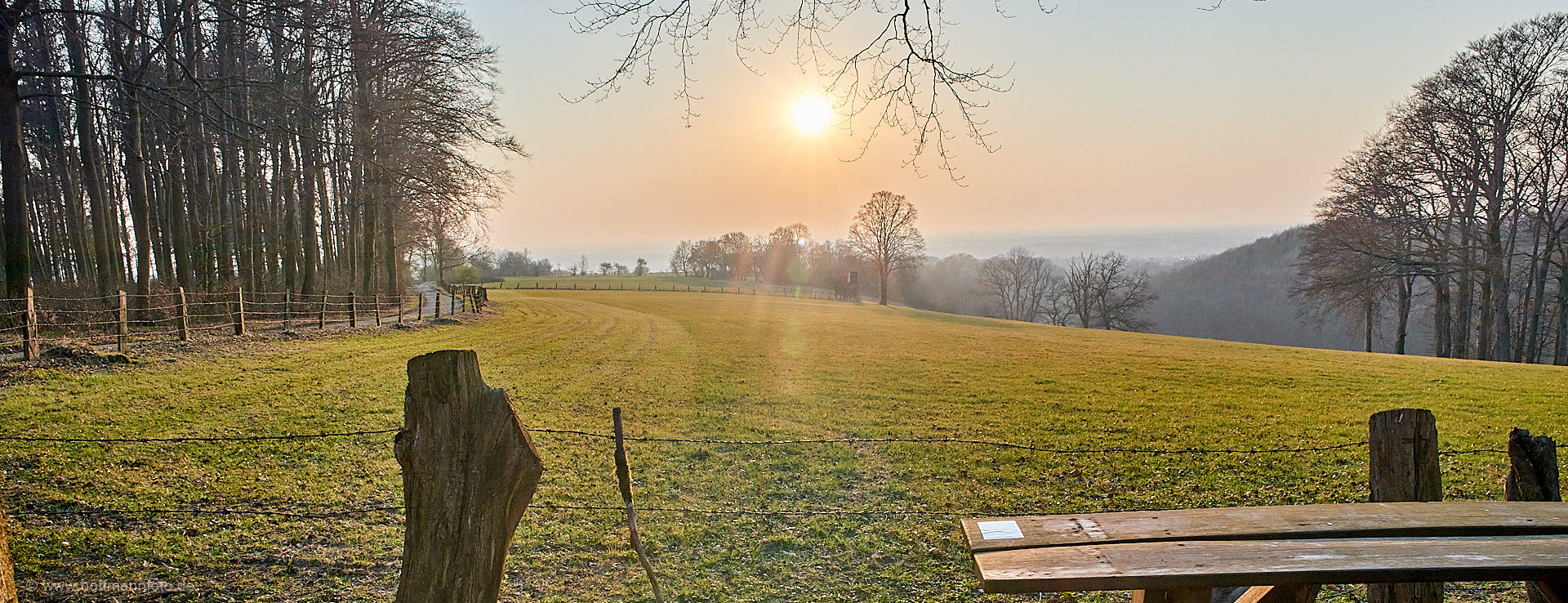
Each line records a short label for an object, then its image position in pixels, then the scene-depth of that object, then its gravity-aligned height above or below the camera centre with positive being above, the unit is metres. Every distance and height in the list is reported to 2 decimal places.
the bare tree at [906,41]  3.83 +1.35
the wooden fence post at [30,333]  10.80 -0.74
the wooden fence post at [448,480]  2.25 -0.63
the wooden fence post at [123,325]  12.23 -0.70
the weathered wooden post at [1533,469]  2.99 -0.84
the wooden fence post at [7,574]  2.15 -0.89
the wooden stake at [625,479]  3.23 -0.94
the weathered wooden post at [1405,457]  2.90 -0.76
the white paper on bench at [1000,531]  2.17 -0.79
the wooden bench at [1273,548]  1.92 -0.80
